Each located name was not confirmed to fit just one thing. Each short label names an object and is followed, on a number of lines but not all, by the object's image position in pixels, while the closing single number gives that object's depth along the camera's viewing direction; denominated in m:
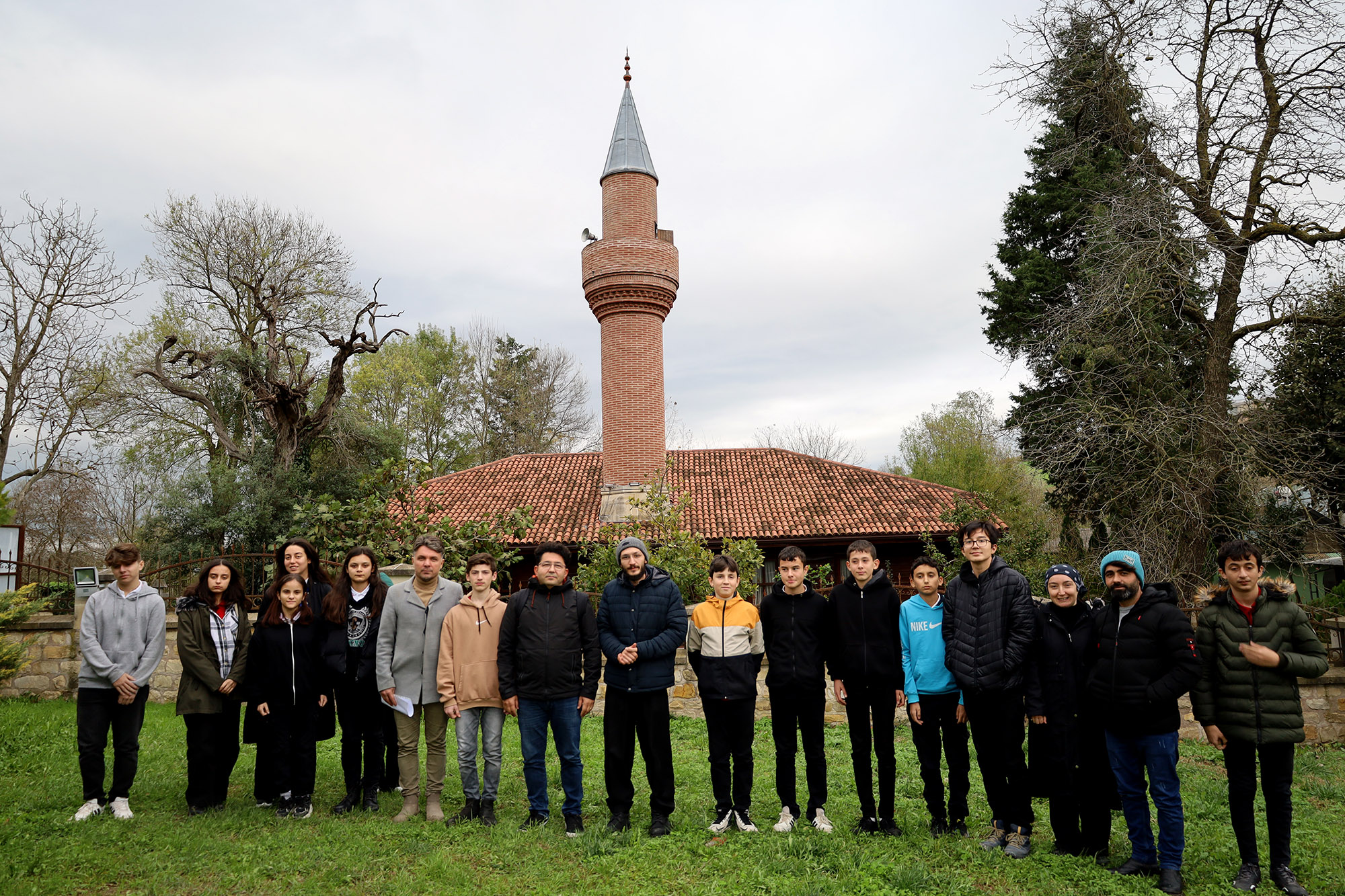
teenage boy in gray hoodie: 5.11
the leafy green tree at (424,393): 29.83
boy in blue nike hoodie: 4.72
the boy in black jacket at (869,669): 4.81
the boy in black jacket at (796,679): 4.88
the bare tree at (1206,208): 11.25
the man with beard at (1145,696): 4.11
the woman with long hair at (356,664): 5.21
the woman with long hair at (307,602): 5.30
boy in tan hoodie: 5.04
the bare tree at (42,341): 18.41
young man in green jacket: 4.09
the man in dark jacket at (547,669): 4.93
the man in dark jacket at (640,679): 4.89
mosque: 15.54
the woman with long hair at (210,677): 5.17
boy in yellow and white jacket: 4.91
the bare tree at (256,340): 20.69
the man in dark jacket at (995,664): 4.45
